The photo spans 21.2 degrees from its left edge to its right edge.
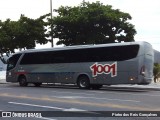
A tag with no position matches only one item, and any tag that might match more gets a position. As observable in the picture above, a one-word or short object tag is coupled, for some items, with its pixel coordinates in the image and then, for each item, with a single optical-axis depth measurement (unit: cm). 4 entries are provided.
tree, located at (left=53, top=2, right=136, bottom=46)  3703
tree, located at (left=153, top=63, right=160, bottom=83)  3491
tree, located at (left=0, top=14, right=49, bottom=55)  4412
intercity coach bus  2652
